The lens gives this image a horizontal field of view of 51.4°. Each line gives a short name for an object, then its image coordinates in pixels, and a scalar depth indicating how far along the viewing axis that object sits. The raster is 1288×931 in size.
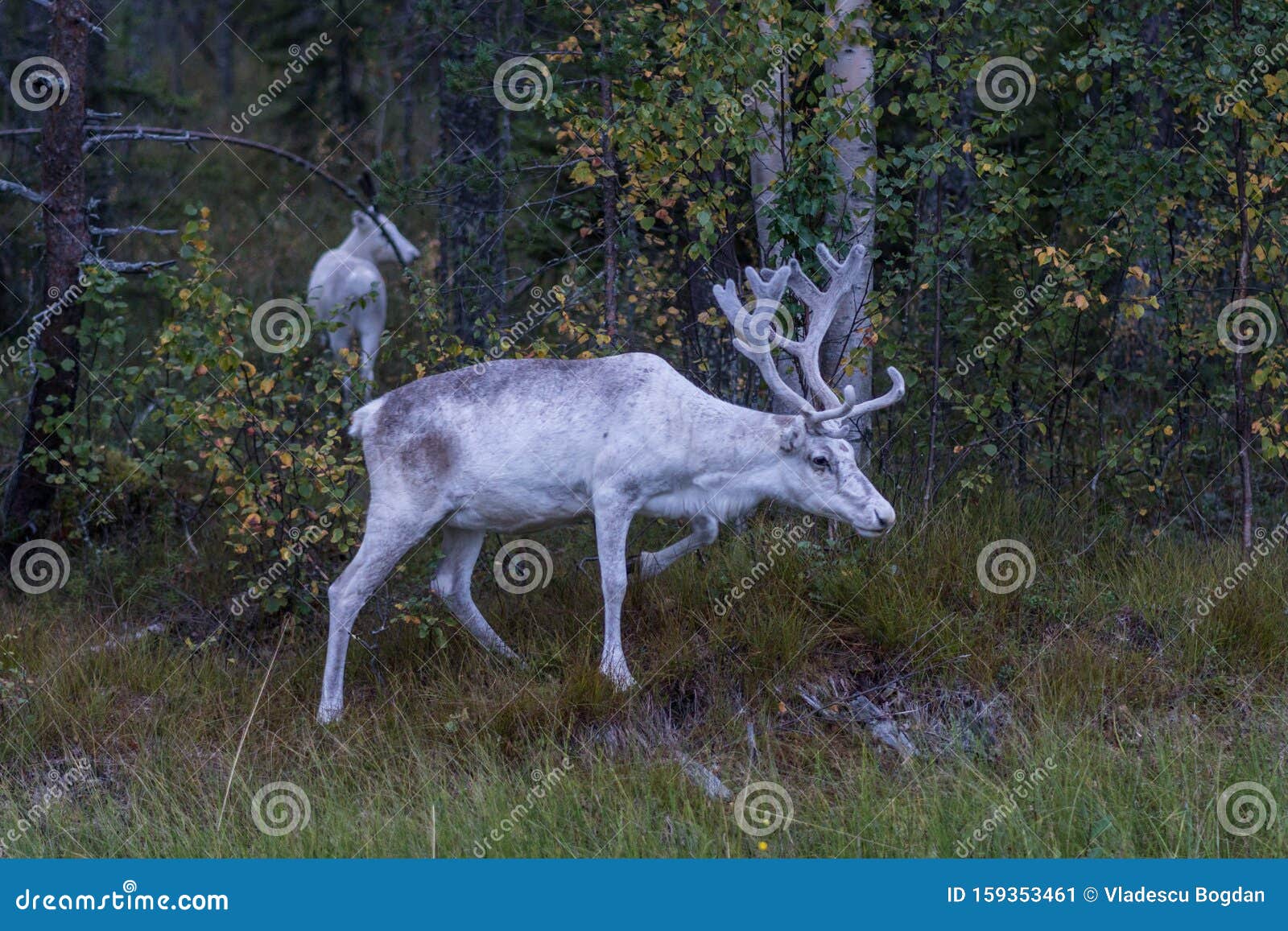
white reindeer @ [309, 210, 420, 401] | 12.70
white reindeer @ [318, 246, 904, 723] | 6.90
